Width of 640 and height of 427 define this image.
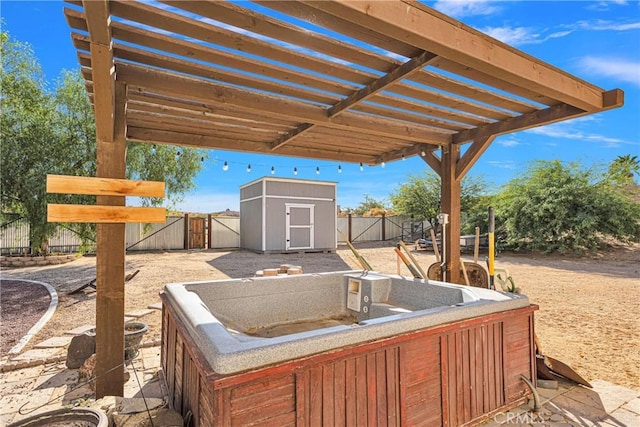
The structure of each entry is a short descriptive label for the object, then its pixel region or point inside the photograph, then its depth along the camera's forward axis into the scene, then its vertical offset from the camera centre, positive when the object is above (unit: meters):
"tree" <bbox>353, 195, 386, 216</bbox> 25.88 +1.32
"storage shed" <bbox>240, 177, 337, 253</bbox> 10.73 +0.22
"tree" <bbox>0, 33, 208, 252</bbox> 7.02 +1.79
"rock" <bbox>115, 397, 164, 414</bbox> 1.72 -0.95
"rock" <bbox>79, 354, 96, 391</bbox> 2.49 -1.09
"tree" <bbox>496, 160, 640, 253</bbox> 9.73 +0.35
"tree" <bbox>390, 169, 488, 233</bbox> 14.27 +1.13
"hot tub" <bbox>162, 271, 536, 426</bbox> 1.36 -0.69
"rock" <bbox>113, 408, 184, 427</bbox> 1.61 -0.94
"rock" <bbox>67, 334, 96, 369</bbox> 2.69 -1.02
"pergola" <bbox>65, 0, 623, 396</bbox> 1.56 +0.93
